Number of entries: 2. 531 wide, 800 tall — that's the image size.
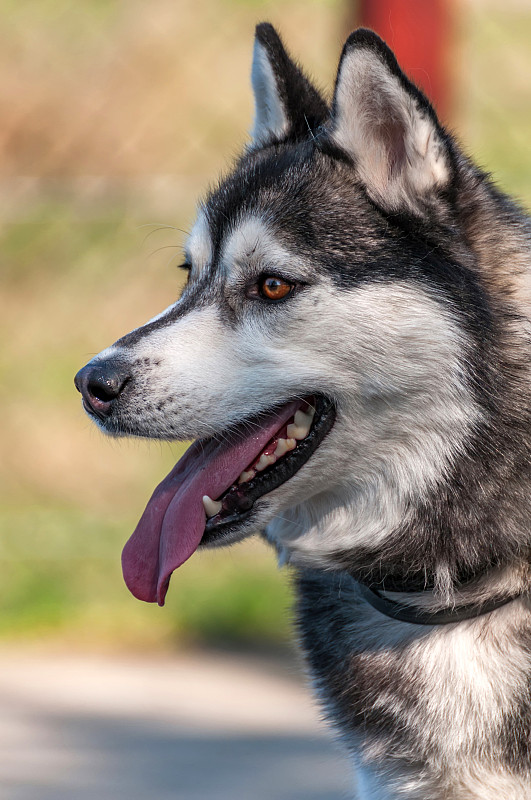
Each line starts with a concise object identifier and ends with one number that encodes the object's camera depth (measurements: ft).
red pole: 26.81
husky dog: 16.39
